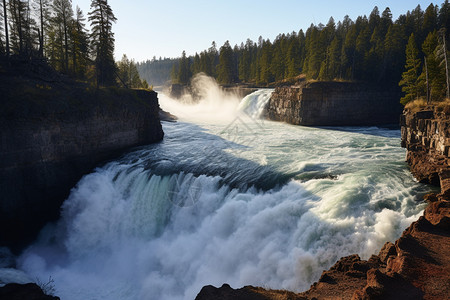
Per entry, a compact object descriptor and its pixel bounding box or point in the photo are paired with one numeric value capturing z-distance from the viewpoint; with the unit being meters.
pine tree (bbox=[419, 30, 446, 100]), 30.59
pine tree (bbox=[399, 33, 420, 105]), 36.21
